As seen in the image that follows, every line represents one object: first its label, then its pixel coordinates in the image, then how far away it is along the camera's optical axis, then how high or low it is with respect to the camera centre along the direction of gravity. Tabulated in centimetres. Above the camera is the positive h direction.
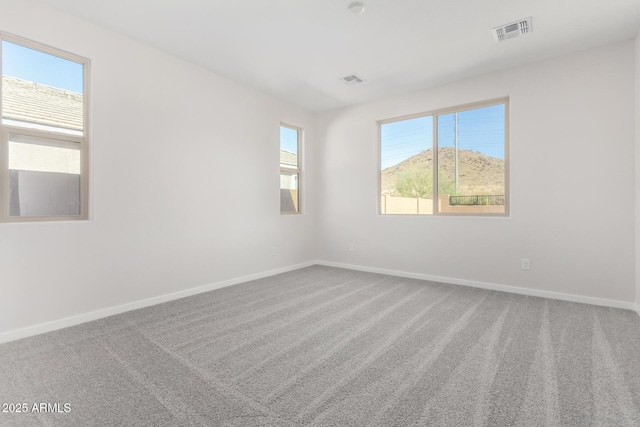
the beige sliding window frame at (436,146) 374 +96
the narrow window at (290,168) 497 +79
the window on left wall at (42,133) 242 +71
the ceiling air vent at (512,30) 276 +178
